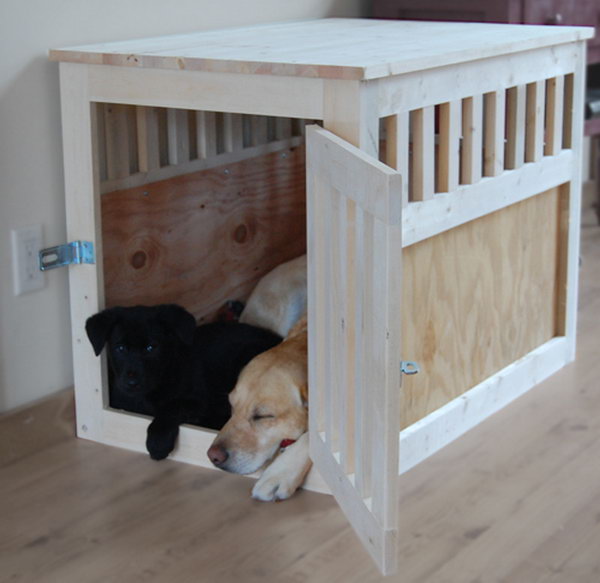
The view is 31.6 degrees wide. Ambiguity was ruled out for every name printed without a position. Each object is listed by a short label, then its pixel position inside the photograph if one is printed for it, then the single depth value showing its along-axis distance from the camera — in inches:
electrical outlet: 69.4
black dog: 66.1
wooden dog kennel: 50.8
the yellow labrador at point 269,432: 61.8
